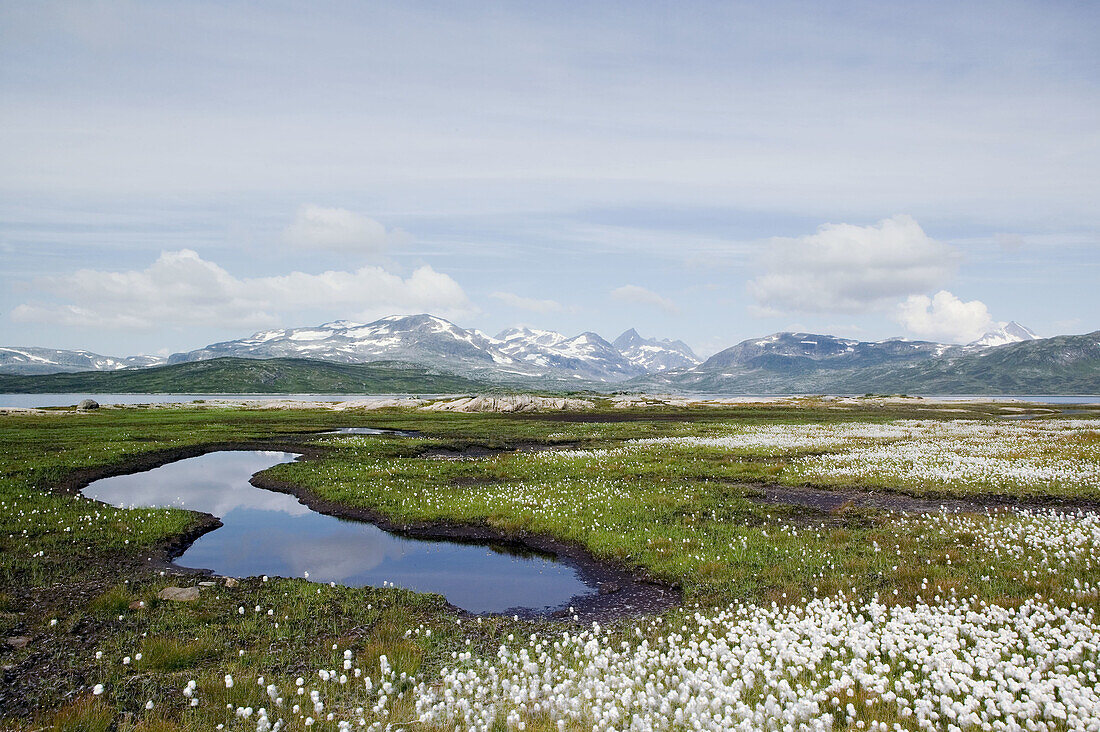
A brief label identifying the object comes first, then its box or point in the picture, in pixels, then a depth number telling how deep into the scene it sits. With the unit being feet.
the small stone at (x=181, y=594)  45.11
